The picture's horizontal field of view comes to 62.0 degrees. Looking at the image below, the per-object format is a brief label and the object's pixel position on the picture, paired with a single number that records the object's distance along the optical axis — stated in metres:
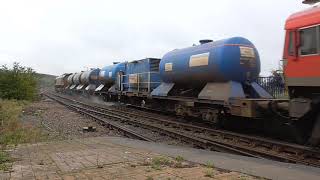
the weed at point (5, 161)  4.80
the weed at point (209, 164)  4.56
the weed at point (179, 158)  5.05
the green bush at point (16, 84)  24.18
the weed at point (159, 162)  4.62
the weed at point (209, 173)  4.07
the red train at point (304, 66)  6.24
